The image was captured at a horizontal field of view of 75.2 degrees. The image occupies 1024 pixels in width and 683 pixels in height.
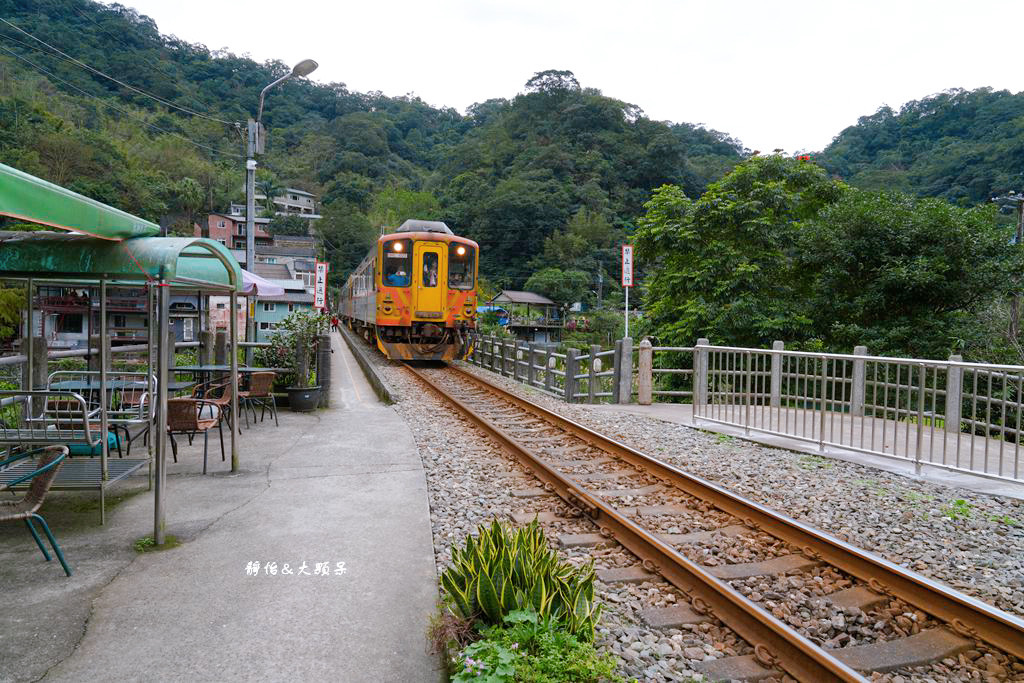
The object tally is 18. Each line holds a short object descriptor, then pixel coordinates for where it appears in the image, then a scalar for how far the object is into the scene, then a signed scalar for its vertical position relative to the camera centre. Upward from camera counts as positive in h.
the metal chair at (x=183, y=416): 5.74 -0.85
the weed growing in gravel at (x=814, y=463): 6.53 -1.31
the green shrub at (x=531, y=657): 2.49 -1.28
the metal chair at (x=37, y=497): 3.53 -1.01
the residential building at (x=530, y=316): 44.52 +0.76
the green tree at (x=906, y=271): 14.05 +1.41
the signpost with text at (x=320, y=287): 16.50 +0.88
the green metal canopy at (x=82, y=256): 4.23 +0.40
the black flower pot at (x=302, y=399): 9.59 -1.12
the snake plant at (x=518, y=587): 2.89 -1.17
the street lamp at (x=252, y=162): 10.86 +2.65
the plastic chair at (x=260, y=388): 7.89 -0.82
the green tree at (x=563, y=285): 48.59 +3.11
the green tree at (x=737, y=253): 16.36 +2.06
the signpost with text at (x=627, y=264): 14.19 +1.40
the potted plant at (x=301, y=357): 9.61 -0.52
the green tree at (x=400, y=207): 66.68 +12.41
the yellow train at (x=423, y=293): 16.23 +0.79
